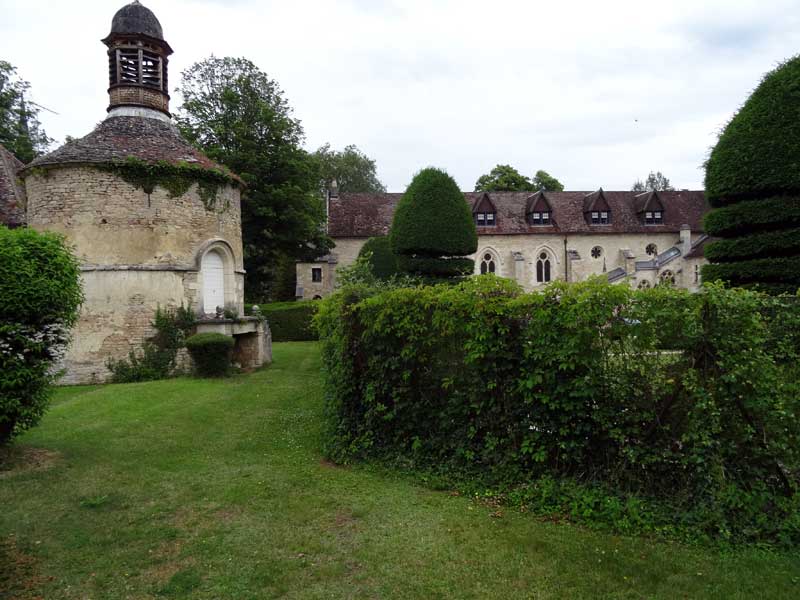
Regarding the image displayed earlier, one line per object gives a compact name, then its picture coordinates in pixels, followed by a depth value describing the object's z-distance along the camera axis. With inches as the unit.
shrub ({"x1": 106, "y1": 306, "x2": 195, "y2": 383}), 607.2
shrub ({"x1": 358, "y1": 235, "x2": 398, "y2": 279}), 1225.0
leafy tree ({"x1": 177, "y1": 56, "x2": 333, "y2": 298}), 1124.5
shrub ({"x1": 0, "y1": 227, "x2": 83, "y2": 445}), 274.5
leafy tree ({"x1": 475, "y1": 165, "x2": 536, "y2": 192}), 1931.6
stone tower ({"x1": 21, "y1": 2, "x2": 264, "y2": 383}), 606.9
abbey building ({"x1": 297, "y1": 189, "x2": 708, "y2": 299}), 1454.2
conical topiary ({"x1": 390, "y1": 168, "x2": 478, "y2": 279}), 709.9
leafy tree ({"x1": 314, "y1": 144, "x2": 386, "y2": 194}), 2174.0
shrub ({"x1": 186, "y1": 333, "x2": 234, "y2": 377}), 608.7
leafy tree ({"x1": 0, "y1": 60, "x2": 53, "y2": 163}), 1117.7
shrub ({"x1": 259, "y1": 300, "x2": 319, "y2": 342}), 1119.6
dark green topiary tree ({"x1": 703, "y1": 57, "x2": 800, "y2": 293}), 373.1
